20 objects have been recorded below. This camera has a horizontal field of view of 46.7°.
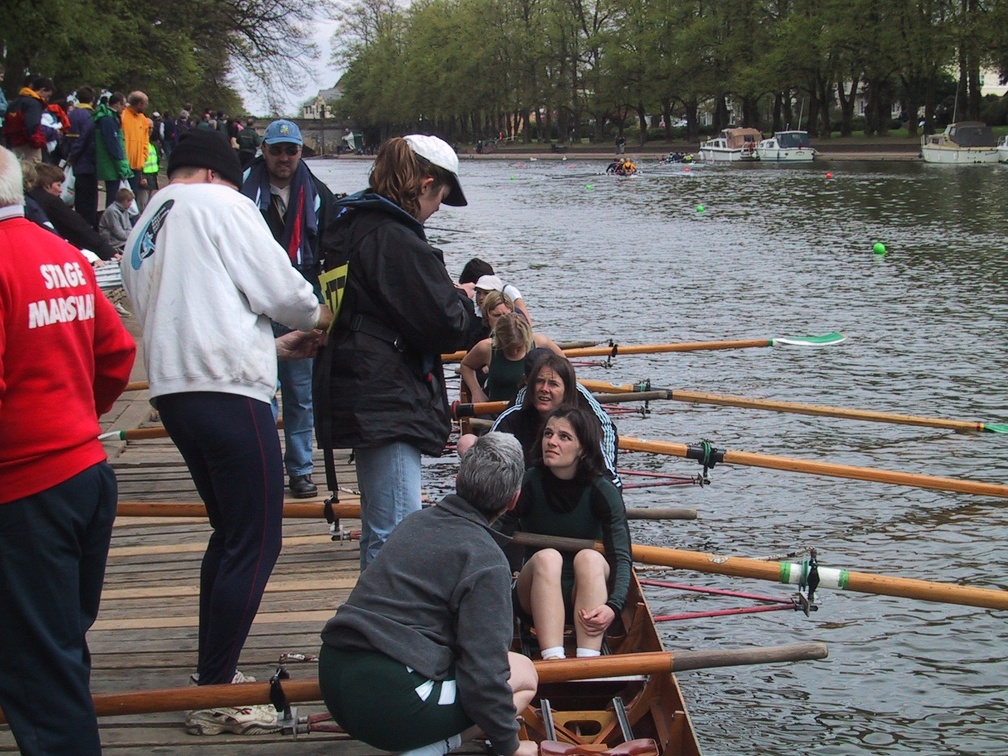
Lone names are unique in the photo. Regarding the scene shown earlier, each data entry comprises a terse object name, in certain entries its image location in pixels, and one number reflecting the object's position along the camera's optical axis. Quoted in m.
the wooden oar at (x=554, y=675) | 3.65
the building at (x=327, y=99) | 179.06
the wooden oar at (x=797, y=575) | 5.04
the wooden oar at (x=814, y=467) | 7.28
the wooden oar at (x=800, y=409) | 9.30
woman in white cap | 4.00
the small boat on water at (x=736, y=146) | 65.75
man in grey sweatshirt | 3.39
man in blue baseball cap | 6.19
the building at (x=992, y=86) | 102.80
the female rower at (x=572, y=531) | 4.87
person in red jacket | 2.98
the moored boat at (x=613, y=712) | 4.25
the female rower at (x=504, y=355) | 7.54
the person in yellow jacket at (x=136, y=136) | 16.75
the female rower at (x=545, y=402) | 5.82
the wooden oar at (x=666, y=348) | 11.16
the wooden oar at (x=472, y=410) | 7.33
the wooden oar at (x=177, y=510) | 5.28
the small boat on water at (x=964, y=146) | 51.81
